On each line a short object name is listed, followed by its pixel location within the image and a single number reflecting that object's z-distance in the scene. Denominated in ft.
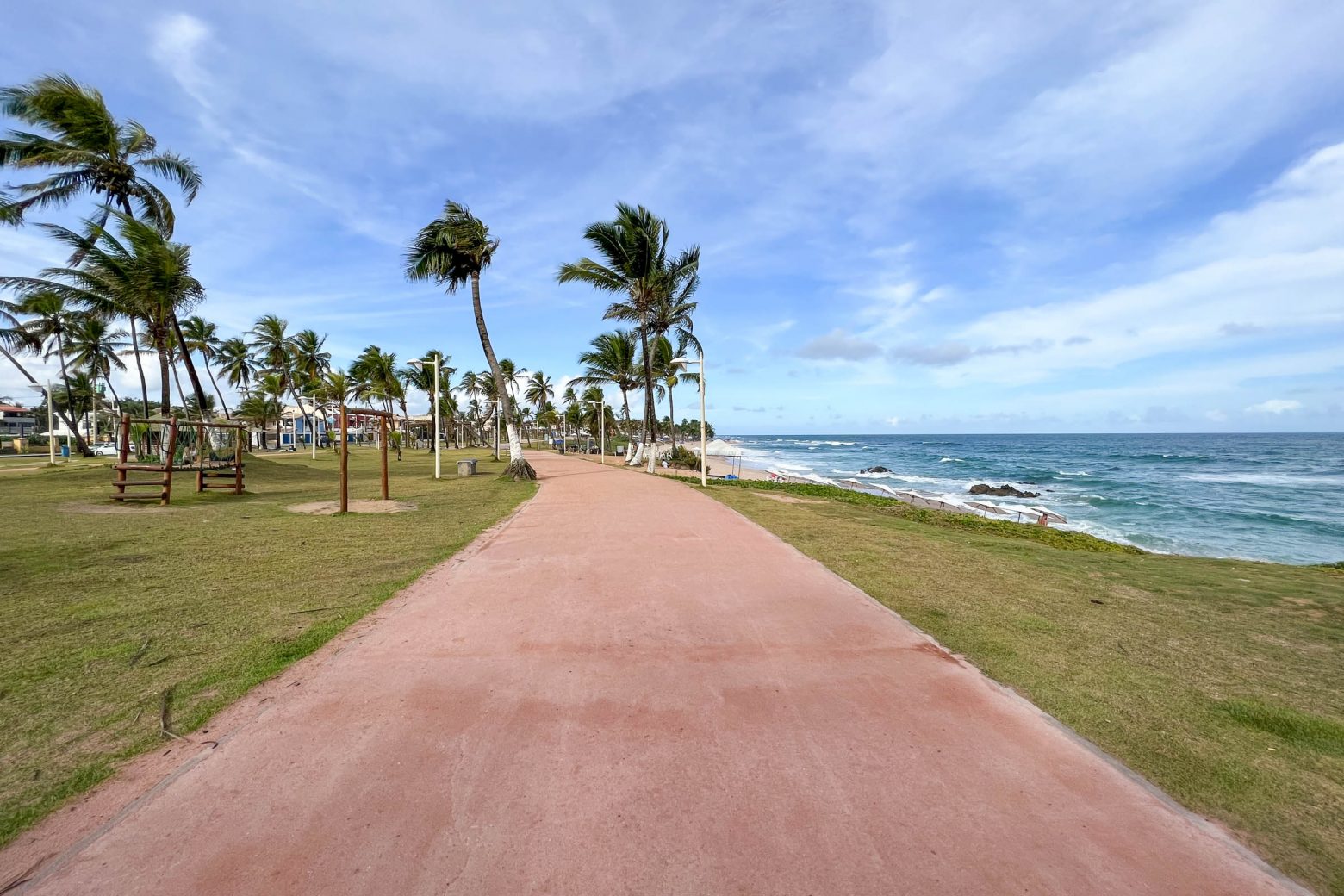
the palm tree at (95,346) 116.98
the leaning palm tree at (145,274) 55.47
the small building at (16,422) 225.56
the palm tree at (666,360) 93.05
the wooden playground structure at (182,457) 39.70
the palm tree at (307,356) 164.35
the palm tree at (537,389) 216.33
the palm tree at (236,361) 170.71
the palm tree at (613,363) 110.83
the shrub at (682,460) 106.42
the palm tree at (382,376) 136.87
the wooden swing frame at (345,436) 36.47
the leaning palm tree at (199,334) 130.31
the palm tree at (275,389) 152.66
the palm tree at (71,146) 53.72
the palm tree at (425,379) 143.55
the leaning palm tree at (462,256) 63.72
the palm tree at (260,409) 176.35
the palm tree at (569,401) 211.02
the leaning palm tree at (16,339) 96.53
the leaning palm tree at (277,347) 155.22
